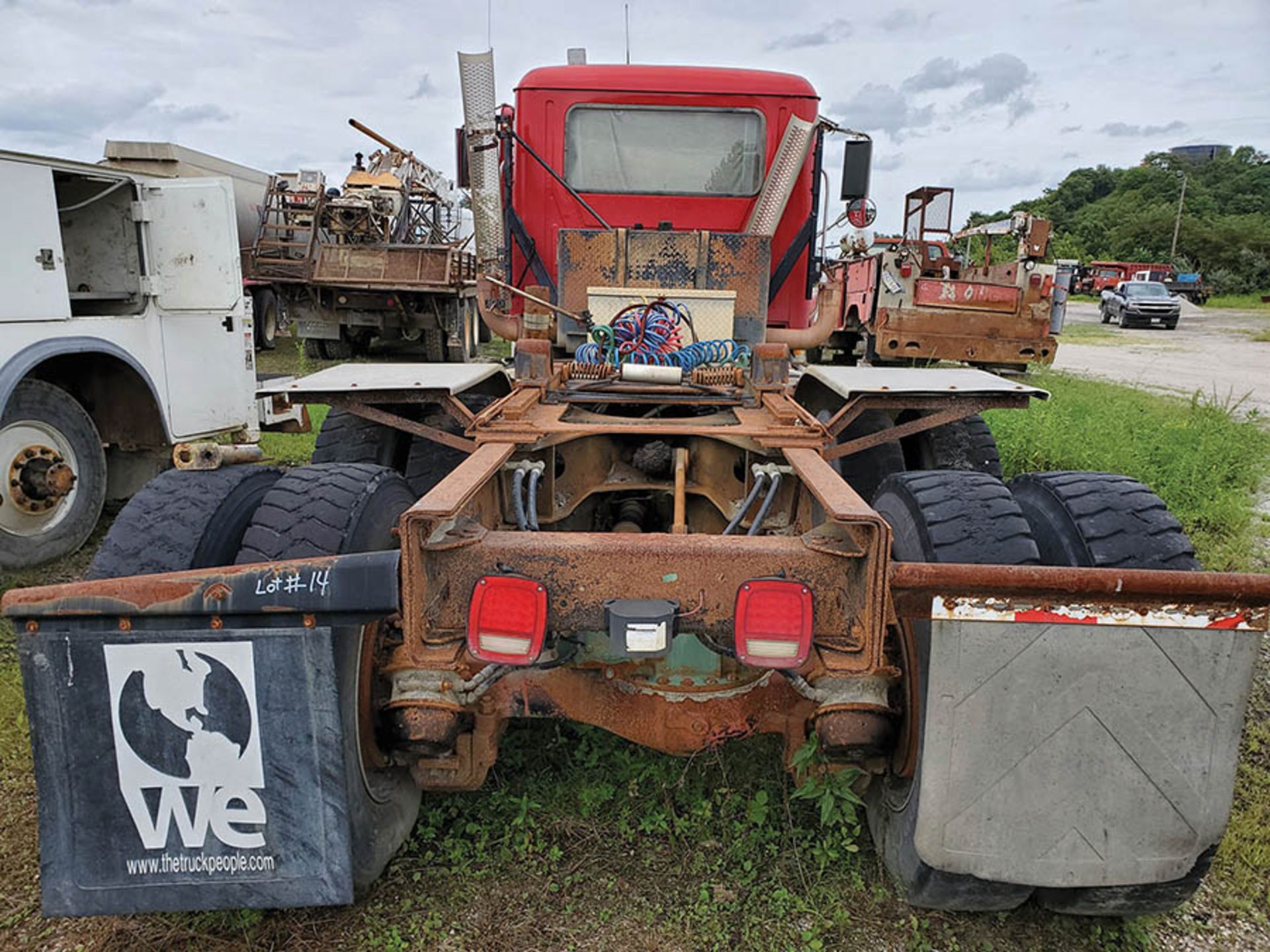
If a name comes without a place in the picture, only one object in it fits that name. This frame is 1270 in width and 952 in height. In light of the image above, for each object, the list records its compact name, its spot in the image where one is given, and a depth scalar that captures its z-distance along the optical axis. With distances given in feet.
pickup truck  84.23
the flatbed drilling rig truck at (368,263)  42.57
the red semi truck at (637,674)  6.01
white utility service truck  16.53
